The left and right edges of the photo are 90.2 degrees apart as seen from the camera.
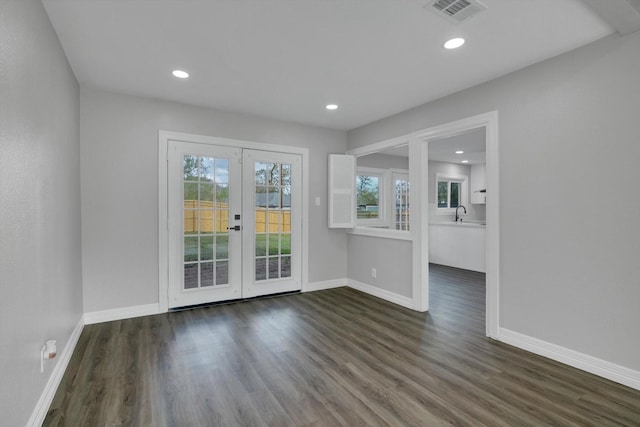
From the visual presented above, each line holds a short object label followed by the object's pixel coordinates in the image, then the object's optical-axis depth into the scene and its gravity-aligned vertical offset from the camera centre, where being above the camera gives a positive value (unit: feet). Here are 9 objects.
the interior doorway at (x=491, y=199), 10.09 +0.41
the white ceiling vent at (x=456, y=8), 6.62 +4.36
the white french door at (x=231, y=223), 12.87 -0.44
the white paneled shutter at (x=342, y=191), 16.21 +1.11
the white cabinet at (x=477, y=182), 27.72 +2.66
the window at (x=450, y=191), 26.76 +1.78
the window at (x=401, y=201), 23.53 +0.84
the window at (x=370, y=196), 22.32 +1.15
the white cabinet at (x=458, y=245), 21.04 -2.35
